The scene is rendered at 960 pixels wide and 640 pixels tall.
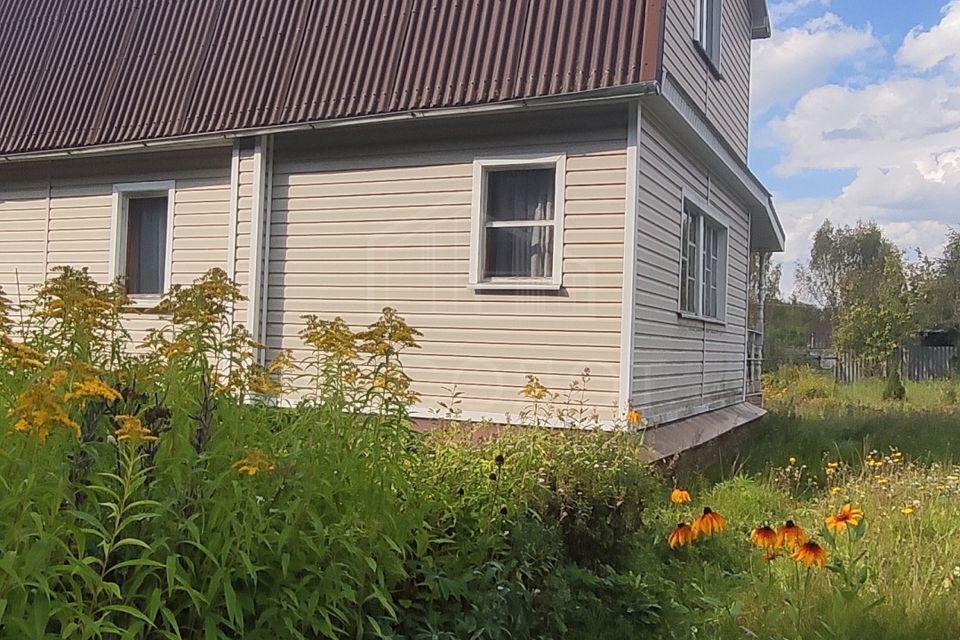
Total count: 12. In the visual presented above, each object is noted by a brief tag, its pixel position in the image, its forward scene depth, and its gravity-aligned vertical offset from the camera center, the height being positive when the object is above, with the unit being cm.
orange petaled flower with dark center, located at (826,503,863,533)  356 -76
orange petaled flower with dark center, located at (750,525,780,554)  331 -79
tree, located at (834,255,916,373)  2203 +68
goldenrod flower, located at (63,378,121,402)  229 -20
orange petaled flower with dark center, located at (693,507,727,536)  354 -79
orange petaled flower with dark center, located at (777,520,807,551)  329 -78
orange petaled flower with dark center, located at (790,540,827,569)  322 -84
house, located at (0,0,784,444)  698 +163
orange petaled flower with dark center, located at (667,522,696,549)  360 -87
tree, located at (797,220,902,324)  4359 +524
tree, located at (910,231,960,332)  2747 +235
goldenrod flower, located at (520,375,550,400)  488 -33
